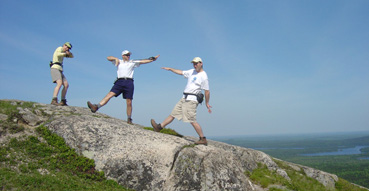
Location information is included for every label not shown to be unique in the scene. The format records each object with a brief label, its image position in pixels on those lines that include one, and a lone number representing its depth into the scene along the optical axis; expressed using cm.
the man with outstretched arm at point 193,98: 972
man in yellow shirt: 1195
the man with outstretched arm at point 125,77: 1083
